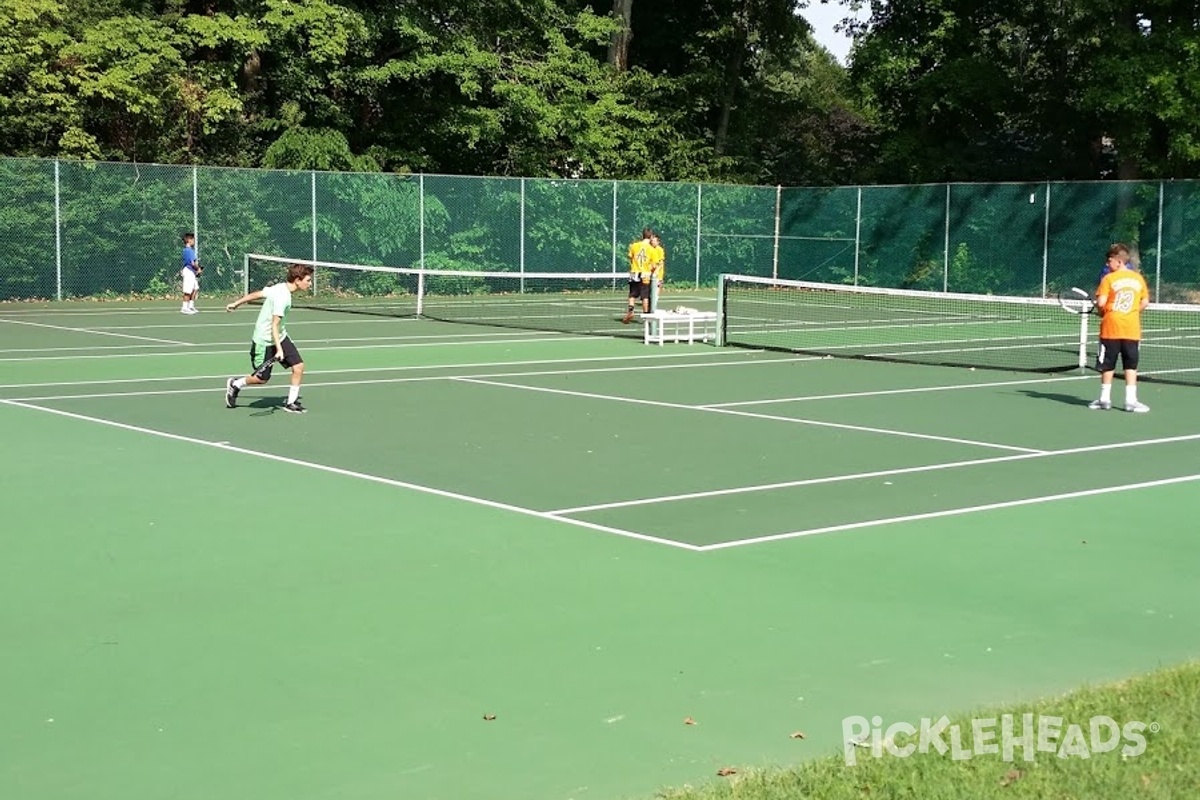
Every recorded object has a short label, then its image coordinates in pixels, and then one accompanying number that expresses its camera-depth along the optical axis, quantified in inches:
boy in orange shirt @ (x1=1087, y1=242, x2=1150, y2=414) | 591.8
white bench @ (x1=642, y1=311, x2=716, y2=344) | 895.1
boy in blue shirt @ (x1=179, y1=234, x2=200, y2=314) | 1071.0
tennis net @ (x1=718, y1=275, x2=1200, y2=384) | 833.5
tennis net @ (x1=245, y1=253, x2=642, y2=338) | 1099.9
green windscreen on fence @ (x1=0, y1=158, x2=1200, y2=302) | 1190.9
